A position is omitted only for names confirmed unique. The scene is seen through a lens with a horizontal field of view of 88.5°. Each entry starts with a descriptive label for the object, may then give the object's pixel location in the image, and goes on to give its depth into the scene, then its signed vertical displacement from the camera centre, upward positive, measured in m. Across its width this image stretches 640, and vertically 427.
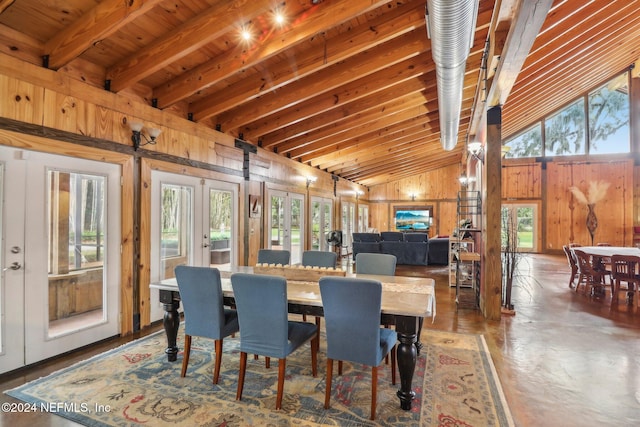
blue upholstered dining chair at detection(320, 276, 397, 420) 2.02 -0.67
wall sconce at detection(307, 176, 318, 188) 7.83 +0.92
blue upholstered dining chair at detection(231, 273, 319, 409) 2.16 -0.69
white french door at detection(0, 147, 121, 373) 2.67 -0.33
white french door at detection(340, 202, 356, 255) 10.62 -0.15
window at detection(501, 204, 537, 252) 11.14 -0.31
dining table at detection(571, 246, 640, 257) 5.04 -0.55
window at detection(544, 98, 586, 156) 10.59 +2.81
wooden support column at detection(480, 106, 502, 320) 4.12 +0.00
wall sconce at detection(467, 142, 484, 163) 5.36 +1.16
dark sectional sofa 8.35 -0.82
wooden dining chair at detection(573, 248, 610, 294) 5.16 -0.87
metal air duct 2.16 +1.42
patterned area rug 2.08 -1.27
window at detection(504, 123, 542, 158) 11.11 +2.54
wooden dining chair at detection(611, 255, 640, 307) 4.59 -0.88
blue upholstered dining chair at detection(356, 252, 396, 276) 3.31 -0.48
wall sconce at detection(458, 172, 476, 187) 7.34 +0.99
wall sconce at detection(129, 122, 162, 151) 3.54 +0.94
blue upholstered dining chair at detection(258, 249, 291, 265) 3.79 -0.46
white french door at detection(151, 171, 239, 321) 3.96 -0.08
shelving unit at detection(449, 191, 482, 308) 4.82 -0.97
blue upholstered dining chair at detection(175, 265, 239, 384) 2.47 -0.67
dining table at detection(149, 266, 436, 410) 2.11 -0.61
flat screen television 12.70 -0.07
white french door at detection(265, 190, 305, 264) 6.53 -0.11
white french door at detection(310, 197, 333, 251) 8.48 -0.10
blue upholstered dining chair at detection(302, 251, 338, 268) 3.56 -0.45
